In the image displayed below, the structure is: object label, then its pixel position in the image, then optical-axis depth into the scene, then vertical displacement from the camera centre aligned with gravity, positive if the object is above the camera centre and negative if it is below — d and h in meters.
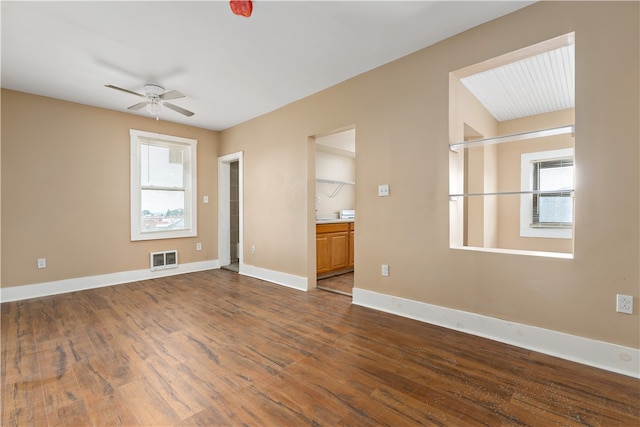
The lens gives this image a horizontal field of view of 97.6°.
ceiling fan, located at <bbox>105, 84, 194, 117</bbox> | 3.33 +1.35
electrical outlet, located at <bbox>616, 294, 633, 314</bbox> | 1.90 -0.65
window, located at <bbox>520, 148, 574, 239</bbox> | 3.38 +0.14
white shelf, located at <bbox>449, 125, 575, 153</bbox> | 2.15 +0.61
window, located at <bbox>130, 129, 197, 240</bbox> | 4.63 +0.40
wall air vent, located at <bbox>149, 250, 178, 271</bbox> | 4.75 -0.88
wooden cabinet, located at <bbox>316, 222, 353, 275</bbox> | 4.64 -0.67
